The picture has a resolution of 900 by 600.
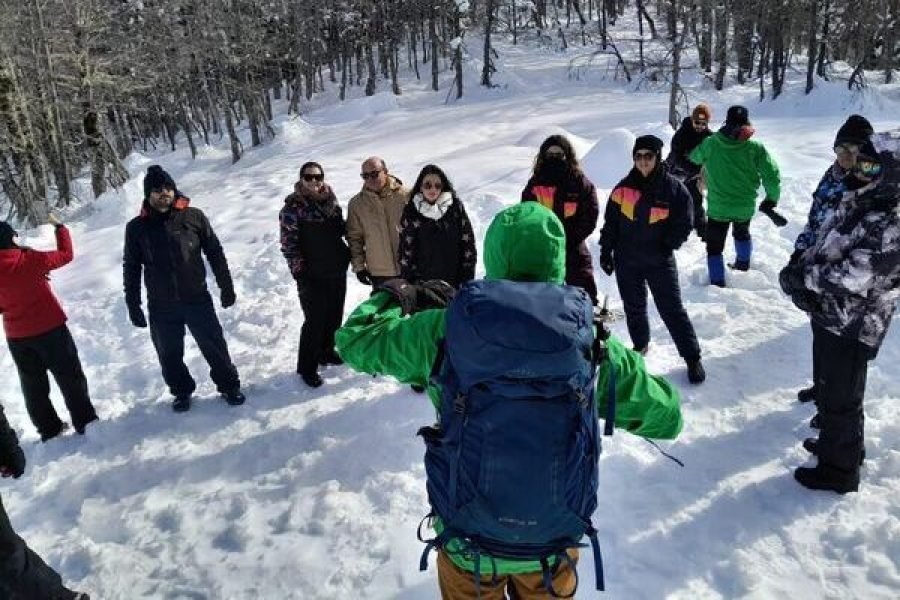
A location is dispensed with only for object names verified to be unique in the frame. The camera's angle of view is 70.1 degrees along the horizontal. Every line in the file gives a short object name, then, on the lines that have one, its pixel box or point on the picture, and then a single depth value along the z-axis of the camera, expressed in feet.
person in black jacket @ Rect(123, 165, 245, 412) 15.75
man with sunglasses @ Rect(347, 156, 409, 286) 17.43
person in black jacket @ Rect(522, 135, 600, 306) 16.84
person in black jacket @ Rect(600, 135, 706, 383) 16.19
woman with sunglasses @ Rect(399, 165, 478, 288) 15.42
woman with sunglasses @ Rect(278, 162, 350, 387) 16.97
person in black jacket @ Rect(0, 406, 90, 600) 9.46
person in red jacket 15.17
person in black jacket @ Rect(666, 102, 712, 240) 24.62
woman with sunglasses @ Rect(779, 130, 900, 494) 10.77
